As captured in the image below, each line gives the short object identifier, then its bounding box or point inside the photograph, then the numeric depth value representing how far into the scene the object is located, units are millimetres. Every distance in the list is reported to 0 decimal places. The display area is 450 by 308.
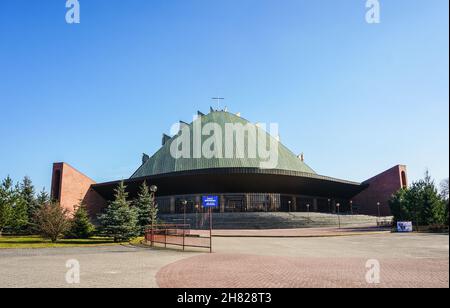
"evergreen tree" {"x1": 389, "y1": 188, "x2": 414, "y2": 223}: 42312
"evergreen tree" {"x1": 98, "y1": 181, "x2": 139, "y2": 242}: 25906
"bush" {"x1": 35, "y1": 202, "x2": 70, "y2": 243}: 25656
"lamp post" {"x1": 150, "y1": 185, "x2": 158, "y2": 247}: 21703
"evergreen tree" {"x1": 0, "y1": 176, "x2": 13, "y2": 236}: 28328
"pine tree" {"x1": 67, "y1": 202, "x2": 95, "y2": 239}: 29839
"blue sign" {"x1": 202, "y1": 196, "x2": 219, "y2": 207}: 20344
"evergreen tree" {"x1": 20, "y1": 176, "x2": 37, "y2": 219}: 43791
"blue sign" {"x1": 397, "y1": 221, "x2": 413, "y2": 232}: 36438
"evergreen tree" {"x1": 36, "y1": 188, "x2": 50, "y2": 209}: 43875
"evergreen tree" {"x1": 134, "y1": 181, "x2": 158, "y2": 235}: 32062
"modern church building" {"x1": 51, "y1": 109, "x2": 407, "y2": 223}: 62250
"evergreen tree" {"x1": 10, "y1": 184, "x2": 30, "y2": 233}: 30908
